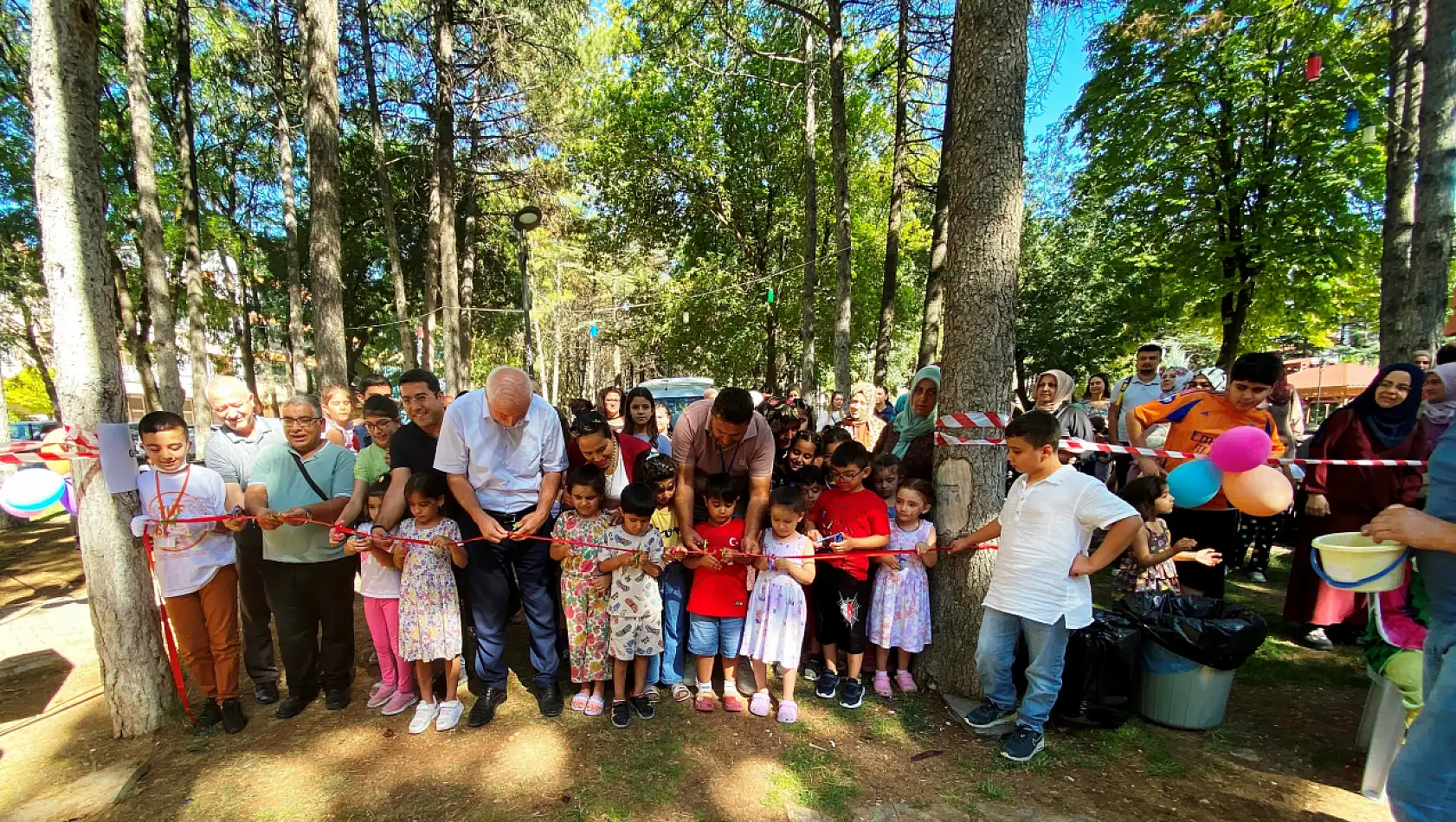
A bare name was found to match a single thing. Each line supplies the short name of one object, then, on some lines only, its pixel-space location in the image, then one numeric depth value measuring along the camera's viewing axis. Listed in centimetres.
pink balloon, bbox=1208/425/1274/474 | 355
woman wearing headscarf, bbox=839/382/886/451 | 666
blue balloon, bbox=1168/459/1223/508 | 379
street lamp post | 1189
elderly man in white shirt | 354
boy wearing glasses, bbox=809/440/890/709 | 381
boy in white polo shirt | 312
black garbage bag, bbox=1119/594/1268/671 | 331
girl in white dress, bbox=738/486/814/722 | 370
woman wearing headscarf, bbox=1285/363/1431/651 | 411
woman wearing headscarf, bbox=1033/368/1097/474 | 538
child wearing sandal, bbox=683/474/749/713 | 373
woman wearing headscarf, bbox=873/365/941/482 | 460
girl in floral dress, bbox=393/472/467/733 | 356
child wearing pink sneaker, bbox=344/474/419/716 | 366
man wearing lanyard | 378
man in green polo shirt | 367
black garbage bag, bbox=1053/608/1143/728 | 343
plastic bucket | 233
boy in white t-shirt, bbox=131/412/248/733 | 345
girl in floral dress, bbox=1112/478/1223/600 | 386
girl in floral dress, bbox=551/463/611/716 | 365
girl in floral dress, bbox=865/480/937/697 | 387
